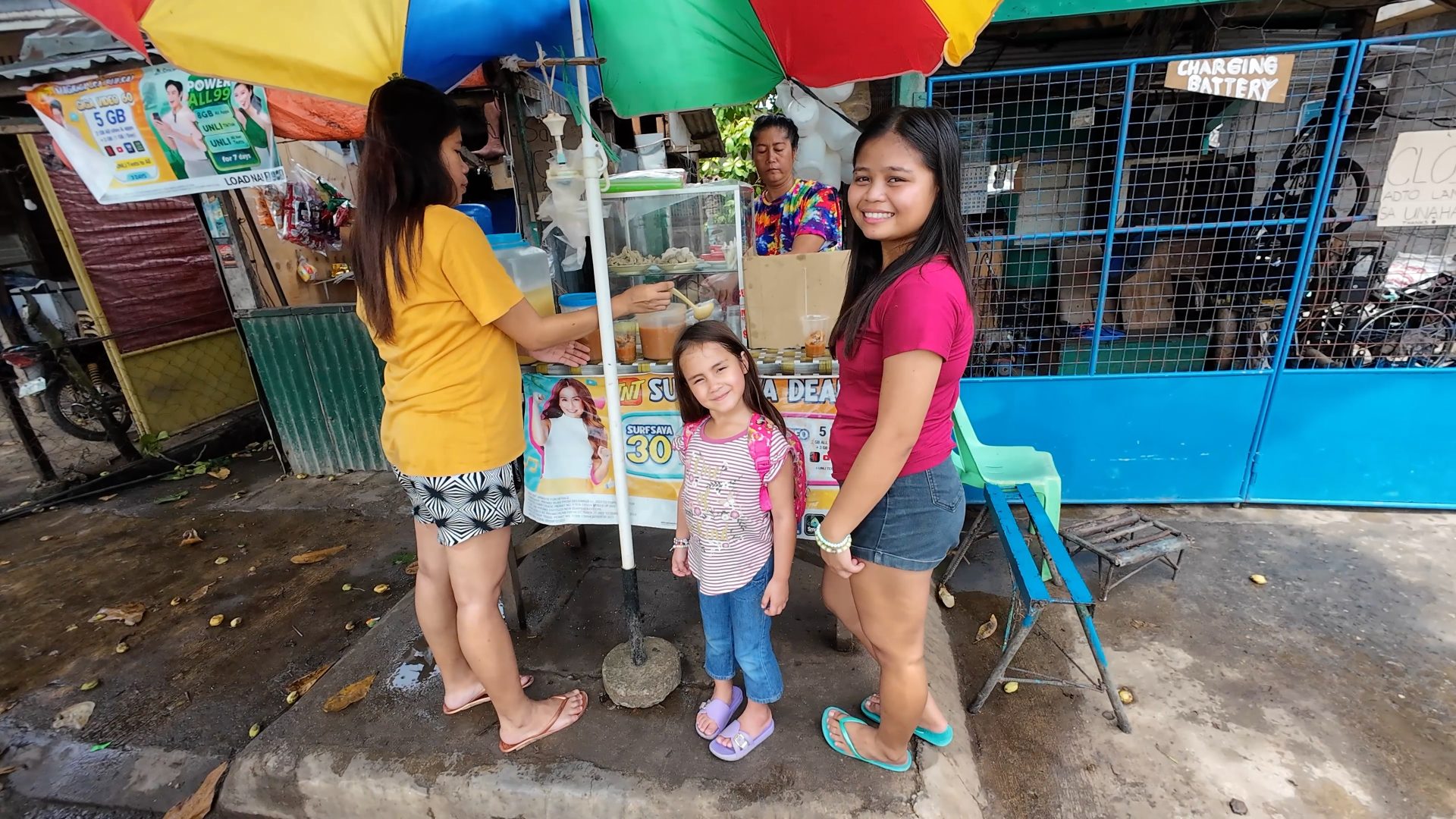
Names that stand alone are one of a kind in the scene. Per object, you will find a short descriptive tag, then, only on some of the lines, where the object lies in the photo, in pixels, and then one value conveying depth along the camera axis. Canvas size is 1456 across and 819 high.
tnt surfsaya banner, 2.52
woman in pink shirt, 1.48
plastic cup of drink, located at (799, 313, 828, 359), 2.48
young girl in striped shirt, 1.96
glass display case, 2.61
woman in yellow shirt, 1.82
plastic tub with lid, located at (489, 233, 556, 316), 2.62
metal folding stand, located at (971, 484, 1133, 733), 2.29
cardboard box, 2.42
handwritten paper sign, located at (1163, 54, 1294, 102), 3.22
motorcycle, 5.04
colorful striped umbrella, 1.62
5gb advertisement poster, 3.87
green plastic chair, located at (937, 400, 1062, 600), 3.20
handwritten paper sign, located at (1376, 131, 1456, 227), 3.30
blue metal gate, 3.62
